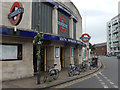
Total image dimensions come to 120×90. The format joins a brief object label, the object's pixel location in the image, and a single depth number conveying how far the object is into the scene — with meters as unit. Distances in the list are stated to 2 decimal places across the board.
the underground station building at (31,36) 7.06
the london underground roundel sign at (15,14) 6.38
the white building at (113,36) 56.48
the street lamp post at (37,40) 6.28
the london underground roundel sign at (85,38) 12.81
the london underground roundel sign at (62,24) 12.25
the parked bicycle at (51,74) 6.96
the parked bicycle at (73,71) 8.32
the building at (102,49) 81.20
